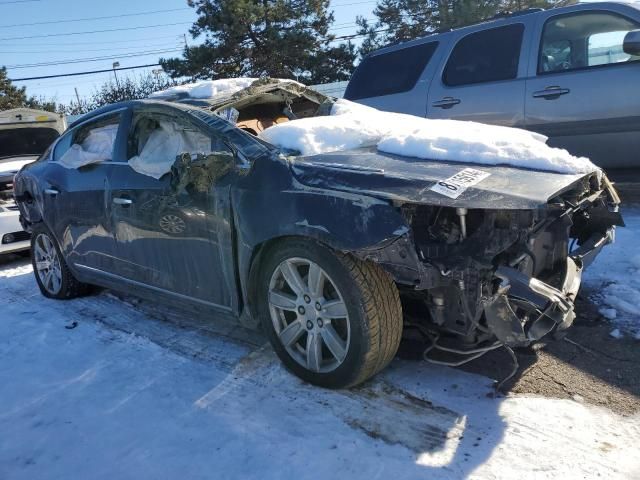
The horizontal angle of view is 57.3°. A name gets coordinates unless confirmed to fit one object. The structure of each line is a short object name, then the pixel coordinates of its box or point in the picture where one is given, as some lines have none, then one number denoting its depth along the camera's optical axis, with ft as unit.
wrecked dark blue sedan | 8.69
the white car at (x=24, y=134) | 27.55
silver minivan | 17.34
